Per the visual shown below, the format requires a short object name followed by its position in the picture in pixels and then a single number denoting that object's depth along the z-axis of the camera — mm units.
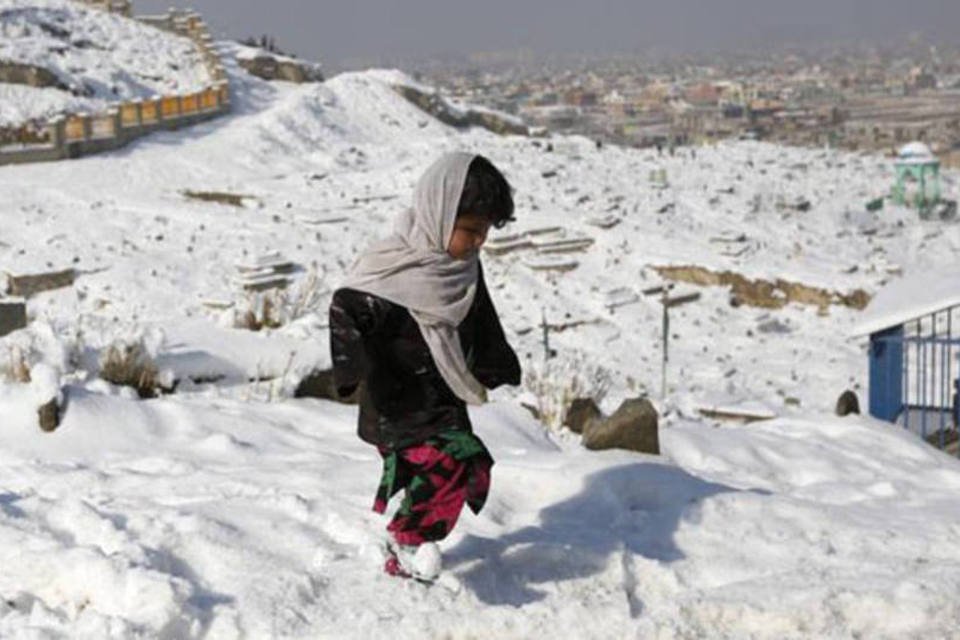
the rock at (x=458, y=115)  30781
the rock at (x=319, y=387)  6211
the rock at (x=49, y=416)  4953
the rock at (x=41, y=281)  12820
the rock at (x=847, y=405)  7820
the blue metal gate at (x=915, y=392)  7551
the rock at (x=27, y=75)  26297
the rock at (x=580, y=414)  6219
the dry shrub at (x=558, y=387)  6398
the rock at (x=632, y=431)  5250
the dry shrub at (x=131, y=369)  6051
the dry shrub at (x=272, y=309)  8156
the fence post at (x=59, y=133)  20578
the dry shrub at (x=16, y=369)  5617
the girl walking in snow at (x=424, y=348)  3186
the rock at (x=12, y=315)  7207
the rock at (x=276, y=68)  34031
